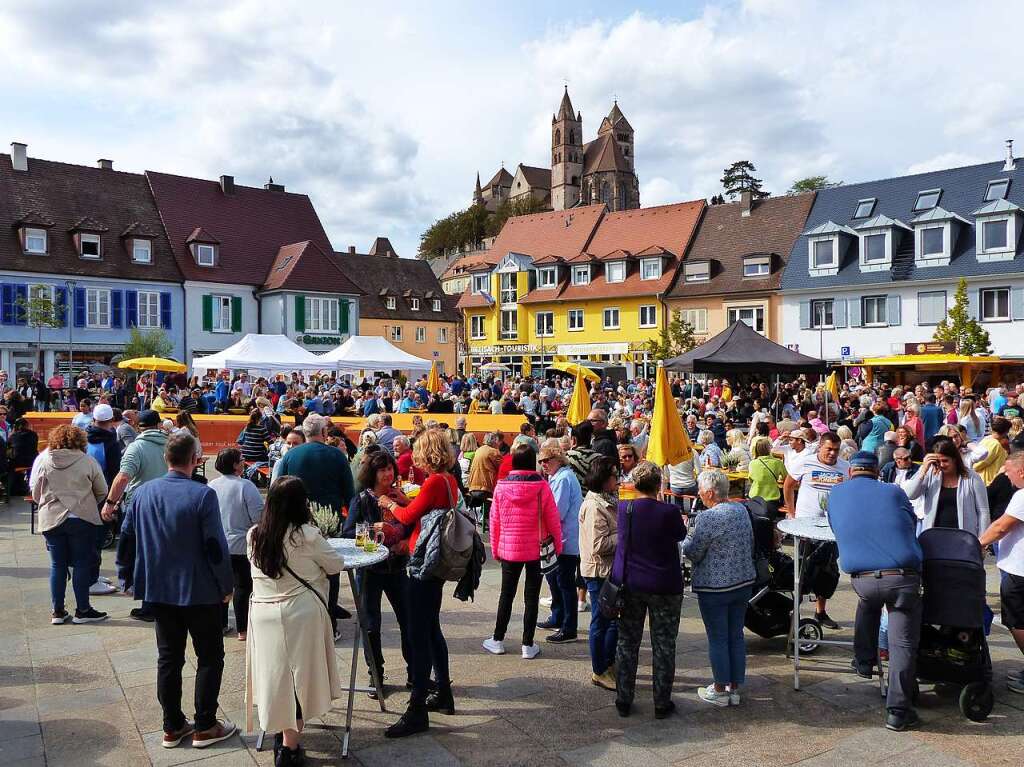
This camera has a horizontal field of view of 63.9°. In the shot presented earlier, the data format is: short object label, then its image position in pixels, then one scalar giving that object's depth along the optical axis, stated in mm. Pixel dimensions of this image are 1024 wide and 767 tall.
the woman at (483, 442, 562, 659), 6402
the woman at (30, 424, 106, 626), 7086
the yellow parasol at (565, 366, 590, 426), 14227
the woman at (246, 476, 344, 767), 4355
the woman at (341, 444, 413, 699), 5336
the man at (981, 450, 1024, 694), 5523
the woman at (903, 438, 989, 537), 6378
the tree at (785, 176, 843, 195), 64500
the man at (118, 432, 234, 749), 4793
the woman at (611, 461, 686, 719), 5188
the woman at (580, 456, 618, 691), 6078
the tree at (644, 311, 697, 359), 38531
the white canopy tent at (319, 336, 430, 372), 23594
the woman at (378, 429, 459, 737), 5152
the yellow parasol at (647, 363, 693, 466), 9828
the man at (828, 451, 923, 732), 5094
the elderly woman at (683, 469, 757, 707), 5414
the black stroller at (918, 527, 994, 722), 5172
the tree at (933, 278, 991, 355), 29594
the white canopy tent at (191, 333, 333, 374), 22573
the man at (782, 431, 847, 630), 7137
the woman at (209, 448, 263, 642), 6484
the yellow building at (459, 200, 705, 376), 43969
